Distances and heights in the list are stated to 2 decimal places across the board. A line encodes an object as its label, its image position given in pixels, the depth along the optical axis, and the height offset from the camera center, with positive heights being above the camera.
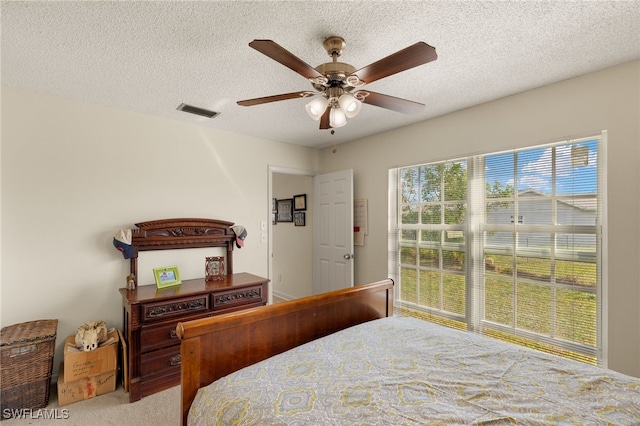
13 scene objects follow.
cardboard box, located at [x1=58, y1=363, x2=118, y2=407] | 2.30 -1.39
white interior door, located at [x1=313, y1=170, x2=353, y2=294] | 3.95 -0.28
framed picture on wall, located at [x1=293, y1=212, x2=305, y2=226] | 5.02 -0.12
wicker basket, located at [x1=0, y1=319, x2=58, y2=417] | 2.12 -1.12
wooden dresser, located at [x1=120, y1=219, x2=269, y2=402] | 2.44 -0.83
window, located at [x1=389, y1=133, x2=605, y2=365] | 2.33 -0.32
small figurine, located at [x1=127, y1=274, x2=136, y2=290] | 2.75 -0.66
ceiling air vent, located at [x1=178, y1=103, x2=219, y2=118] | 2.89 +0.99
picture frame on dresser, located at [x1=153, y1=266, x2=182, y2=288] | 2.89 -0.64
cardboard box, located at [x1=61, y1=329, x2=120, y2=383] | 2.32 -1.18
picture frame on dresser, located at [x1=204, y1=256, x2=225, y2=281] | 3.31 -0.63
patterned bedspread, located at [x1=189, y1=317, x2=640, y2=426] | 1.10 -0.75
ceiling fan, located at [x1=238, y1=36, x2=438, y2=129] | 1.41 +0.73
